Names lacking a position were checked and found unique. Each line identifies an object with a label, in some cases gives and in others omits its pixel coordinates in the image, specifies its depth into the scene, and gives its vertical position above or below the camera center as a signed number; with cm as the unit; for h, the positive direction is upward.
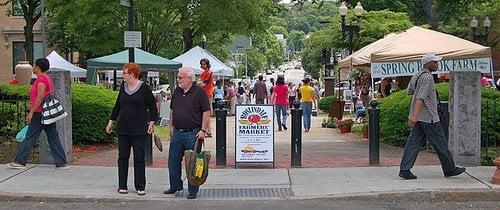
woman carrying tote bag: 1088 -43
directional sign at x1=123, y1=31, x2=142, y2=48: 1332 +96
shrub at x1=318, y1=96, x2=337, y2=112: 3450 -57
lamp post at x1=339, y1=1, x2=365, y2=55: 2770 +285
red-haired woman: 917 -33
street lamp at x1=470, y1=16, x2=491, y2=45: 3606 +283
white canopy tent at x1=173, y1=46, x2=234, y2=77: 2788 +120
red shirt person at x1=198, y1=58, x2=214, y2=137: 1586 +31
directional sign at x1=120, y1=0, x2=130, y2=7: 1423 +172
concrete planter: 2172 +55
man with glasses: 910 -28
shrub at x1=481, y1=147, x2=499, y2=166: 1146 -101
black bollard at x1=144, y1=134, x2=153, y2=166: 1182 -96
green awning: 2178 +86
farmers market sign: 1153 -61
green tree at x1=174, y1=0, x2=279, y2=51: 3036 +319
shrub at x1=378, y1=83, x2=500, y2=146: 1277 -44
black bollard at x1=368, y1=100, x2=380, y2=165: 1143 -62
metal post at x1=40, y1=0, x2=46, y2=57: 3184 +329
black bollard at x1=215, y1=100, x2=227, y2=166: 1152 -64
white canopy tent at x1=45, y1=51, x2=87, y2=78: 3045 +115
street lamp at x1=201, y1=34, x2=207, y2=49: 3757 +275
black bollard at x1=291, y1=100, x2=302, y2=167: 1147 -69
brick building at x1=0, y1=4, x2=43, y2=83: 5169 +356
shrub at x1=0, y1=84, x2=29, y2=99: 1418 +4
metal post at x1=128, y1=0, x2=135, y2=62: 1429 +134
